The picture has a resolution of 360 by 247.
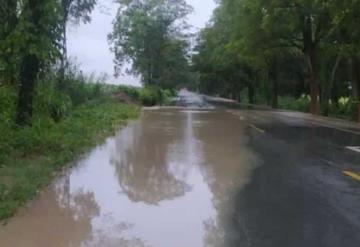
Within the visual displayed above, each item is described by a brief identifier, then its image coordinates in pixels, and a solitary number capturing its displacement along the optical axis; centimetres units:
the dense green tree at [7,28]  1337
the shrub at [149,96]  5662
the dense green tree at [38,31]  1311
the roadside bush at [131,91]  5589
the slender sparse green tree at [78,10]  2035
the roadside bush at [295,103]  5053
